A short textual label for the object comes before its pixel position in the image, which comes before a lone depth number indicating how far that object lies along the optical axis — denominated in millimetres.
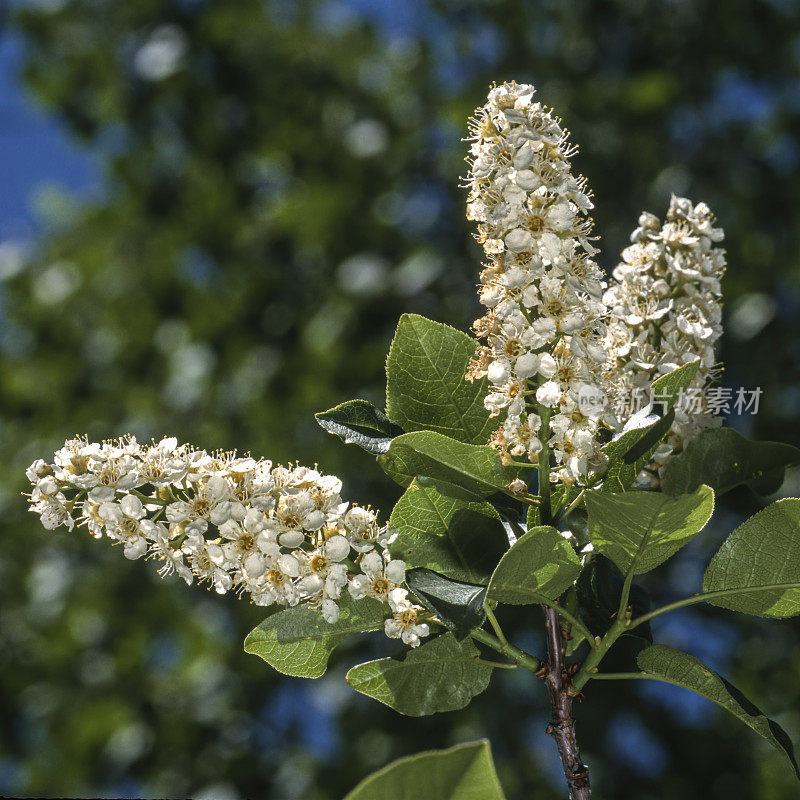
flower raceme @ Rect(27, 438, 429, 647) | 704
